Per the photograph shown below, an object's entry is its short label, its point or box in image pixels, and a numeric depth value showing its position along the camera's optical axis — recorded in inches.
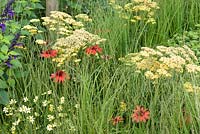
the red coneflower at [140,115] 97.5
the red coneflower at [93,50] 115.2
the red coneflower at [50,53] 112.2
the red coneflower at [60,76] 105.7
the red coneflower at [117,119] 105.7
